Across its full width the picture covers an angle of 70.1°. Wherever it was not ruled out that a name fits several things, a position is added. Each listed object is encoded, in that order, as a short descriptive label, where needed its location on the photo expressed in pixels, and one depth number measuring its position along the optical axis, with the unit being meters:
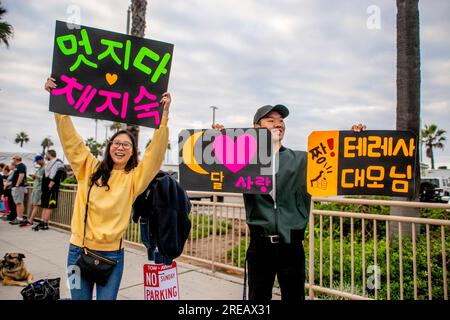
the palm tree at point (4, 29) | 15.96
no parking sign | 2.32
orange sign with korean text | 2.22
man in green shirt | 2.27
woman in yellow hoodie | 2.22
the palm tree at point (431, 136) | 57.88
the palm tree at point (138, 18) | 7.49
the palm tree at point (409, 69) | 6.40
